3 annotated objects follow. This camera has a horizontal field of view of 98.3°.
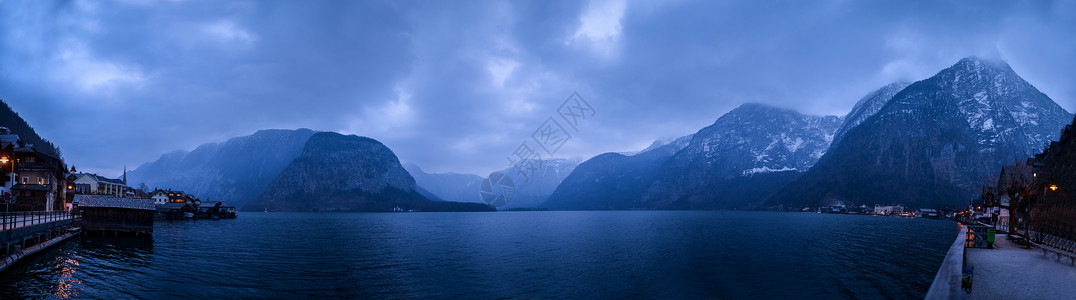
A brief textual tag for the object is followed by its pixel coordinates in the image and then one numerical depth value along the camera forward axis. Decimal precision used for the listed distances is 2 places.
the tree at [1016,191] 58.19
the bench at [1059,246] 35.59
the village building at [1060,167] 71.12
